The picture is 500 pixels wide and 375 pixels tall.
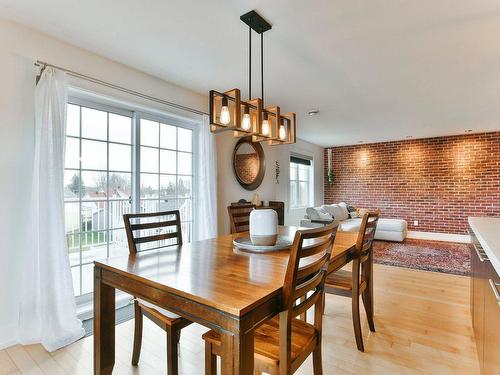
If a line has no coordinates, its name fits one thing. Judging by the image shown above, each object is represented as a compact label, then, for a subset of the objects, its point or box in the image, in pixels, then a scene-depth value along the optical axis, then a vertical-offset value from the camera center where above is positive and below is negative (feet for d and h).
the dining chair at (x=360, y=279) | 6.29 -2.23
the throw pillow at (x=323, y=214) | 16.86 -1.38
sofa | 16.99 -2.05
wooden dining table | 3.17 -1.29
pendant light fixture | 5.79 +1.75
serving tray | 5.67 -1.16
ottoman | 18.11 -2.47
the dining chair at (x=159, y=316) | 4.59 -2.25
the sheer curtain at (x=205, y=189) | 10.78 +0.14
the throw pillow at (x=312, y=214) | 16.90 -1.36
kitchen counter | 3.74 -0.84
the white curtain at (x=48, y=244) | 6.57 -1.26
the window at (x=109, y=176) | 8.11 +0.58
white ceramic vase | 5.94 -0.78
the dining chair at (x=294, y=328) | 3.66 -2.14
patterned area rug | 12.77 -3.46
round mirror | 13.32 +1.51
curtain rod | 6.96 +3.24
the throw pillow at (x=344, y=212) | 19.73 -1.47
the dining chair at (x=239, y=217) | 8.42 -0.80
